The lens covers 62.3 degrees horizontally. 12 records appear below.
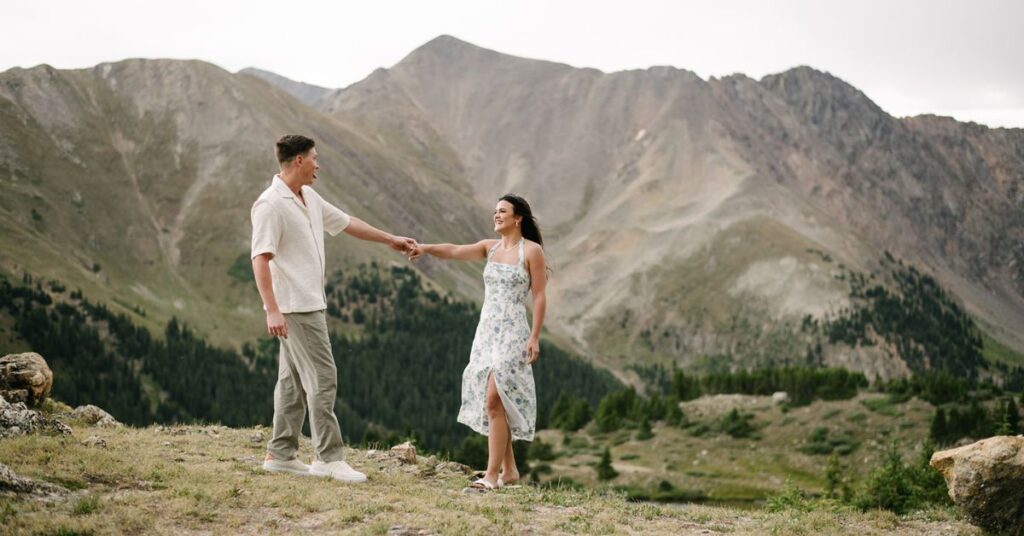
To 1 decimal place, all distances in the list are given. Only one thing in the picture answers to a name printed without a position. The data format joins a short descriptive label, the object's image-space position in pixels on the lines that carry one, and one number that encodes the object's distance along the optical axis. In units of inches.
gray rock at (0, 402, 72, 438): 561.0
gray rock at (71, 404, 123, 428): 740.6
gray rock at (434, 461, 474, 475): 635.5
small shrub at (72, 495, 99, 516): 389.4
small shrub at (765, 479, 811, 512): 638.8
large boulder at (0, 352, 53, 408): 726.5
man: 512.7
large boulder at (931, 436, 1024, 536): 474.3
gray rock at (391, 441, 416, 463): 656.5
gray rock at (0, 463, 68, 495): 399.1
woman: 548.1
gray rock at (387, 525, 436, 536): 400.8
